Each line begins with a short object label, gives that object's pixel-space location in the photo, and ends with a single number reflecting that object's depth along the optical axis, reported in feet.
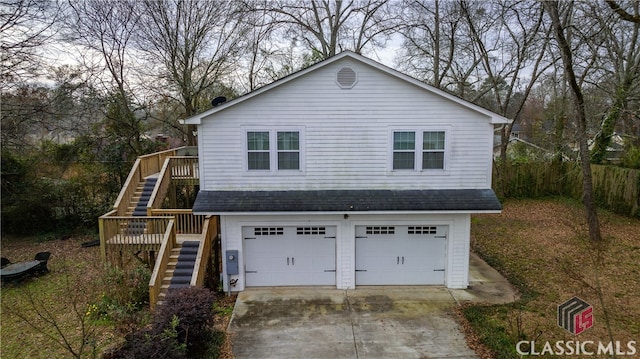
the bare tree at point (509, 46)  65.98
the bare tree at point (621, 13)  32.76
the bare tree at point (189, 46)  67.87
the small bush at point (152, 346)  22.22
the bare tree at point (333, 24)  79.41
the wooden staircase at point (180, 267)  33.81
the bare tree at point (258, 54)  75.92
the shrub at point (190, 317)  25.16
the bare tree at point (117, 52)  62.95
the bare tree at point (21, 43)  41.60
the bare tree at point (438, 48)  75.25
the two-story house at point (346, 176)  34.76
